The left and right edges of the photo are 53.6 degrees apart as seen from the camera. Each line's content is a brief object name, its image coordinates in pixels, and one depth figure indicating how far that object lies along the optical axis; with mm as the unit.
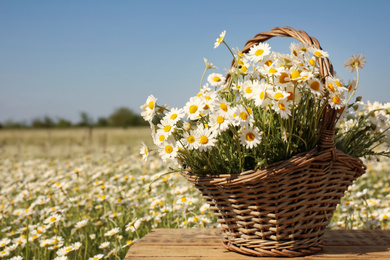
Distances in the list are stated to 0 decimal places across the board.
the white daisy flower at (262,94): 1161
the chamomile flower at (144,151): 1338
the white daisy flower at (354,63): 1406
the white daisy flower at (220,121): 1186
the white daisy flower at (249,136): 1192
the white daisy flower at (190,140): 1237
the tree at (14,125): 23672
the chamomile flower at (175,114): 1286
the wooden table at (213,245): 1512
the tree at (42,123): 23848
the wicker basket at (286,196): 1262
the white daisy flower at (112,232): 2127
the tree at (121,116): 29297
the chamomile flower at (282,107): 1145
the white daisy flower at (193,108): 1266
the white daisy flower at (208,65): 1517
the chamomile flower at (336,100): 1218
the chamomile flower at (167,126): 1274
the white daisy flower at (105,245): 2117
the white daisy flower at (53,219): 2336
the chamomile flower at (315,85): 1199
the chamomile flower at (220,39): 1404
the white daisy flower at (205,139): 1220
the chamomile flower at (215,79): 1534
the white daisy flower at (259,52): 1349
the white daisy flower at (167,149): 1275
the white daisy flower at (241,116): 1168
